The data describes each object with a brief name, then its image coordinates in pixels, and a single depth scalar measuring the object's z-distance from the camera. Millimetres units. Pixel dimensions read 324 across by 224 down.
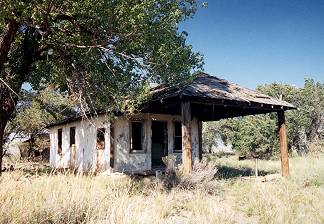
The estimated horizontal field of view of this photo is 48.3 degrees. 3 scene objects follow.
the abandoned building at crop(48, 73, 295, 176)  13123
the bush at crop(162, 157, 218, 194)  11234
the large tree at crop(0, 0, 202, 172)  8574
